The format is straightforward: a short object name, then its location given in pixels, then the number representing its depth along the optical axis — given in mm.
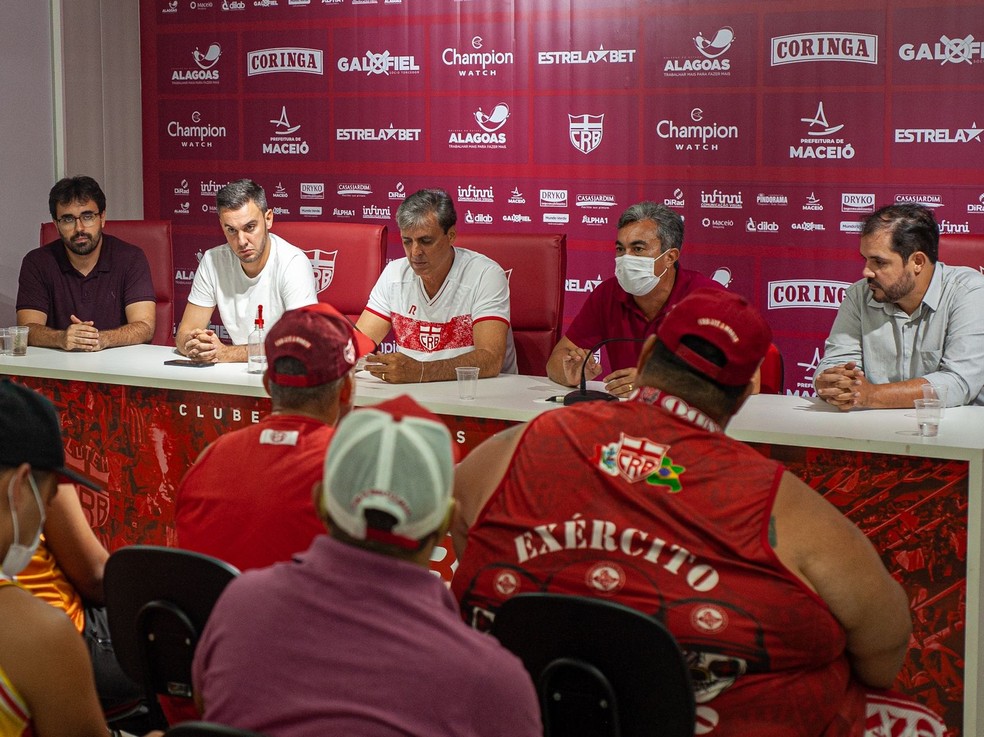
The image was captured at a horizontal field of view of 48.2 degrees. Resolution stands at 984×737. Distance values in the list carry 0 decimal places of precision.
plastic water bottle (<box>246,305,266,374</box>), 3082
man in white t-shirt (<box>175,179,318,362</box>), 3744
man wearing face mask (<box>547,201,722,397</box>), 3209
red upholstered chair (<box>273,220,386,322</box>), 3748
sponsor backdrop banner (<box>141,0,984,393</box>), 4293
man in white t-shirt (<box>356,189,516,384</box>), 3402
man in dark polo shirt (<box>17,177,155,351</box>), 3908
